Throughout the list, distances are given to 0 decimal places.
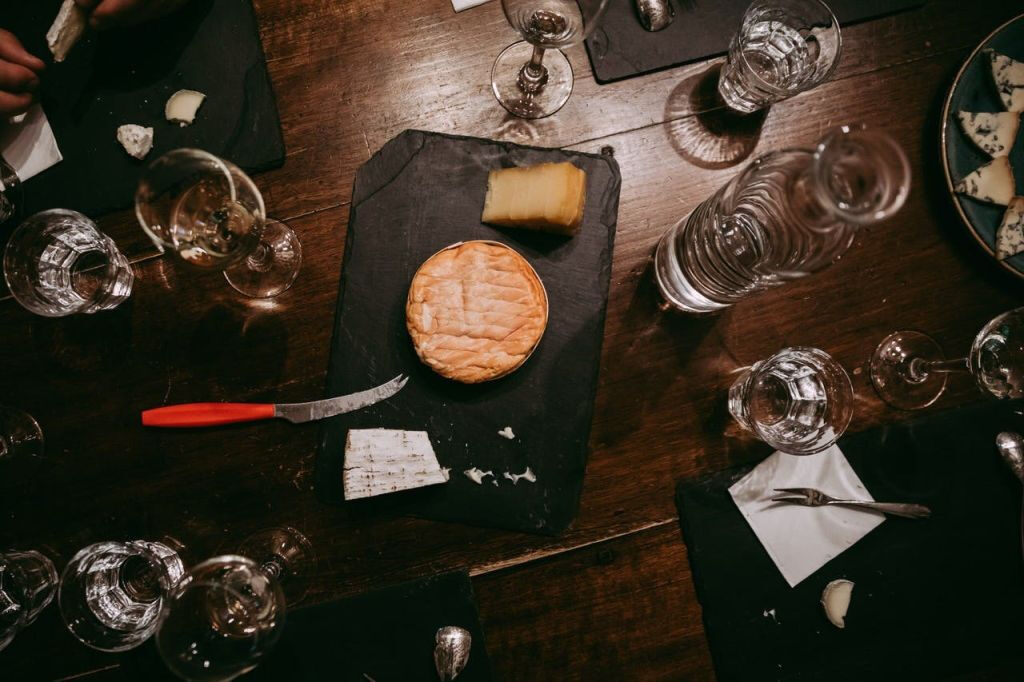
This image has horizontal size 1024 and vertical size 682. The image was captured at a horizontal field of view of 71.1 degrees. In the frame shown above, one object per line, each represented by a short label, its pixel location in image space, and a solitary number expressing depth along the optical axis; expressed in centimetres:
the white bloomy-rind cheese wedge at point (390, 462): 56
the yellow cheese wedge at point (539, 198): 55
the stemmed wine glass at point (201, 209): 51
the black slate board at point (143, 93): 57
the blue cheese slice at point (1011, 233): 56
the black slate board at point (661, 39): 58
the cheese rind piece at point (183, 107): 57
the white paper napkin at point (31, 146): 57
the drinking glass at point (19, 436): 57
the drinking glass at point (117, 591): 54
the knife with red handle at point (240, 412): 57
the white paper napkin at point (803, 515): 57
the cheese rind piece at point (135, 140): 57
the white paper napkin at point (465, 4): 59
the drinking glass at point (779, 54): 56
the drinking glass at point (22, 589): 54
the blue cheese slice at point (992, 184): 56
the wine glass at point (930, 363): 58
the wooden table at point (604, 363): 57
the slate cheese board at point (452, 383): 57
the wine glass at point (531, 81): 59
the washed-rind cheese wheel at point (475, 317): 56
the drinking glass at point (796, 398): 56
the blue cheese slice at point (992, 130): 57
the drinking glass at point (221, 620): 50
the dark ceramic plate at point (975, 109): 57
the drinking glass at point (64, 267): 55
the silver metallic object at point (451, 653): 55
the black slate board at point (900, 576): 57
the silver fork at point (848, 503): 57
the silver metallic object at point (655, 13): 58
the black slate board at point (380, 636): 56
